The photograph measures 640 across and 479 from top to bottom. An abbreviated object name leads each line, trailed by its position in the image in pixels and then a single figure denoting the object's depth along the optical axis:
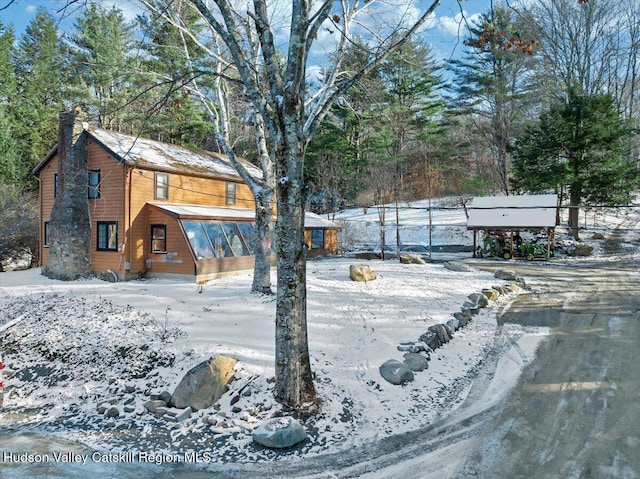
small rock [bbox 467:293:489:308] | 9.46
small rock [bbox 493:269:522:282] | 12.95
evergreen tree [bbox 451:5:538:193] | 25.28
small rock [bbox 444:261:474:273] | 13.99
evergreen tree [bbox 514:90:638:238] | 20.64
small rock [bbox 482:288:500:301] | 10.31
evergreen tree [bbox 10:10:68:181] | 23.14
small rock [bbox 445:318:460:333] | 7.45
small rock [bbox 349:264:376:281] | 10.89
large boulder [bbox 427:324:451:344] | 6.88
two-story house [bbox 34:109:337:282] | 13.42
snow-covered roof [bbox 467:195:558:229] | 19.41
